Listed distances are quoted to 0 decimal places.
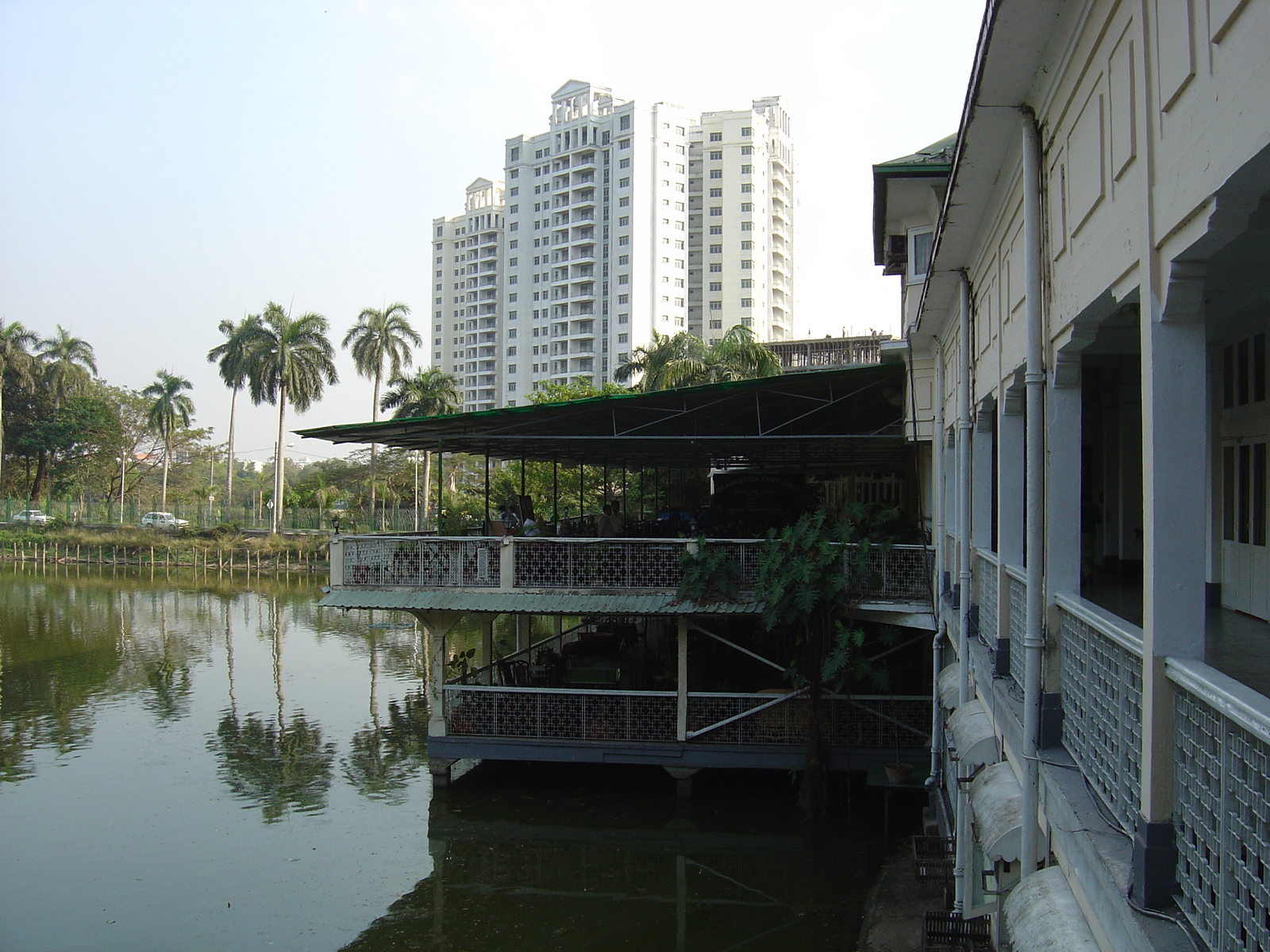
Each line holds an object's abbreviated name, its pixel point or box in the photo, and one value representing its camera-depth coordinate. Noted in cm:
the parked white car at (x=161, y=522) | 6431
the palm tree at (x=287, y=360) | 5712
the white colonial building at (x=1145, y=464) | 266
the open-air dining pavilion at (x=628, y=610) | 1509
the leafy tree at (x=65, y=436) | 7369
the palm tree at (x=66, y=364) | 7369
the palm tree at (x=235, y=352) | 5747
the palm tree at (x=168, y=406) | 7275
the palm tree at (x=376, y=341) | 5838
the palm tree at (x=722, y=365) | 3600
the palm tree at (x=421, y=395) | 5525
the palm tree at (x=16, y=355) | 7064
